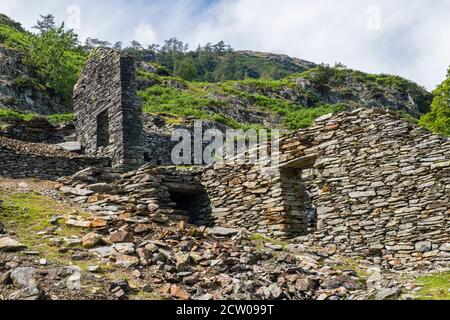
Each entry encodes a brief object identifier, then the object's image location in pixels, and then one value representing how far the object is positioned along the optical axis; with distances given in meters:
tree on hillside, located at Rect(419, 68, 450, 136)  28.72
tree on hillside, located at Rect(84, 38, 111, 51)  123.10
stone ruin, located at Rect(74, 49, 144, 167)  17.84
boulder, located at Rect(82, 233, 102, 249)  8.96
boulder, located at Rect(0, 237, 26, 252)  8.27
